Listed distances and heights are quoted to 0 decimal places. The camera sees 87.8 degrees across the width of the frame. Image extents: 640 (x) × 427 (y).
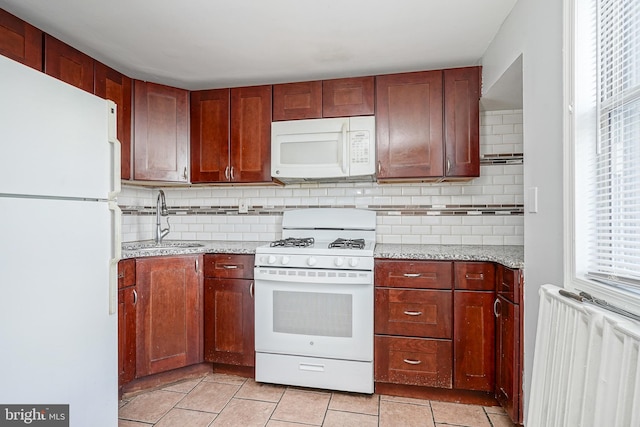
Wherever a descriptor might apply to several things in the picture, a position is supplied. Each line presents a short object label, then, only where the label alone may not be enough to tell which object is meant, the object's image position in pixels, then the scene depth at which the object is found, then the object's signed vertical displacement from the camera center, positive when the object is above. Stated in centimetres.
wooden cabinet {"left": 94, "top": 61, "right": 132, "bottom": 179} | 225 +82
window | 99 +22
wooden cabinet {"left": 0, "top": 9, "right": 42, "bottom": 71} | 169 +91
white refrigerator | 114 -14
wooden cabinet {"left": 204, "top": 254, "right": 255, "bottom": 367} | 235 -70
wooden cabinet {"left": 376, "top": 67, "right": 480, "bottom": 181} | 234 +63
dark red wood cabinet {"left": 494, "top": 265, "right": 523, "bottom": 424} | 172 -71
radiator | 82 -45
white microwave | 245 +48
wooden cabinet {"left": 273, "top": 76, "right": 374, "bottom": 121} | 247 +86
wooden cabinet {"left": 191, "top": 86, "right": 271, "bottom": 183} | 263 +62
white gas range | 216 -69
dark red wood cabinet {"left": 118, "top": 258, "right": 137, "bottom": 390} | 208 -70
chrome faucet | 287 -1
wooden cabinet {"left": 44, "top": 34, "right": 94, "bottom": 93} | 191 +90
